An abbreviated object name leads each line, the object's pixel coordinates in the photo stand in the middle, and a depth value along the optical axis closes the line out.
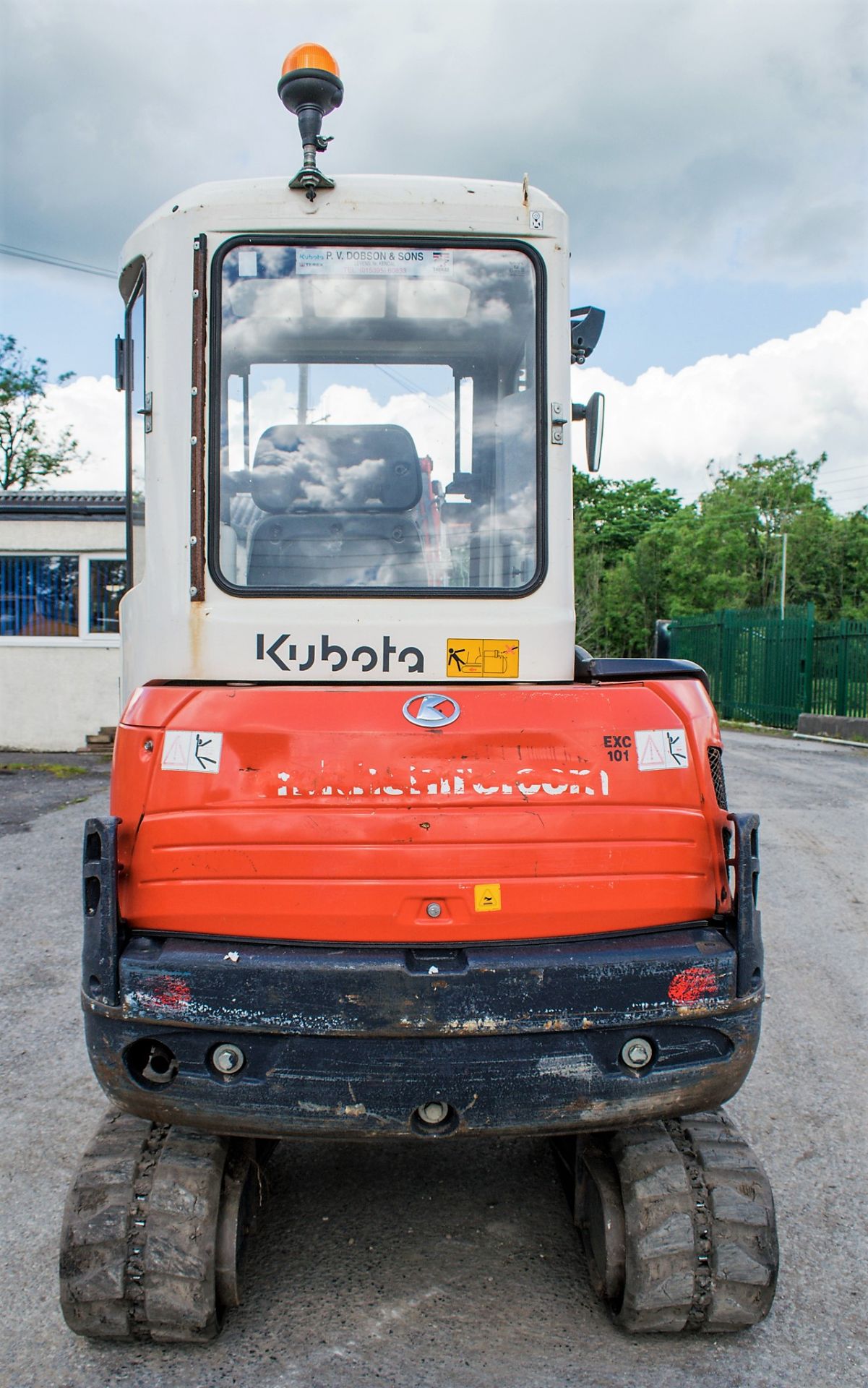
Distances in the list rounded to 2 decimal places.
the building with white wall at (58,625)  15.77
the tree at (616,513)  63.09
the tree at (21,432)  42.84
